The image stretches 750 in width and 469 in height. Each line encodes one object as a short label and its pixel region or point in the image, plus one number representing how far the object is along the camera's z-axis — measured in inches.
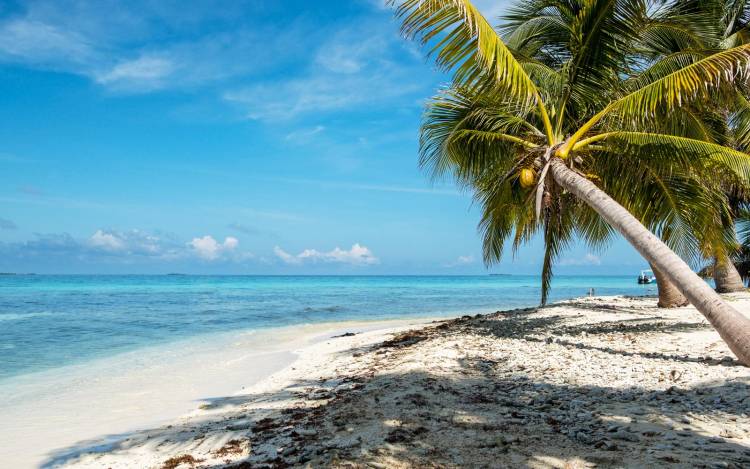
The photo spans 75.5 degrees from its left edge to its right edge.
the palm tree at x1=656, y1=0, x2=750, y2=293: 343.0
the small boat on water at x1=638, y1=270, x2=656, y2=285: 1818.4
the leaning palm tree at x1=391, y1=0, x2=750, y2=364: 221.9
